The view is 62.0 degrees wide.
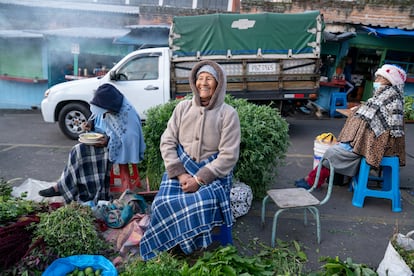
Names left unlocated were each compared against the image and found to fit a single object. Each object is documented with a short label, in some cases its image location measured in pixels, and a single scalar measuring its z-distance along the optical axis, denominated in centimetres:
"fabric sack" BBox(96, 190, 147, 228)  349
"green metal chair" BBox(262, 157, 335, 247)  331
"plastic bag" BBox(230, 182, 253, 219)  390
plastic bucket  496
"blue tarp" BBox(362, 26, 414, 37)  1021
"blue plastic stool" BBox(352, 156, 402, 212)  424
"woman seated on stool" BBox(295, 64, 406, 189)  414
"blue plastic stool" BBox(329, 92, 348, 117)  1102
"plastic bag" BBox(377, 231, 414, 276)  254
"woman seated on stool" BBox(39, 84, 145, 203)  389
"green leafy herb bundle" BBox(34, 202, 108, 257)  283
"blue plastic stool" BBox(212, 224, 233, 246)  315
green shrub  403
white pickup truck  819
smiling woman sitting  290
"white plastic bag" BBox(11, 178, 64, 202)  410
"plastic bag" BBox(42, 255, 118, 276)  262
